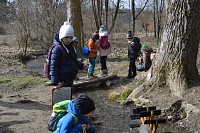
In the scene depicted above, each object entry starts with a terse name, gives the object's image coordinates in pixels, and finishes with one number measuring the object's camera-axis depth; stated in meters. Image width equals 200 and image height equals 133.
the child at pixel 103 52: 11.38
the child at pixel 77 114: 3.93
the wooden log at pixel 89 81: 9.74
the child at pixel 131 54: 11.01
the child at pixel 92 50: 10.92
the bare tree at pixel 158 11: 32.06
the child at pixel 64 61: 5.91
